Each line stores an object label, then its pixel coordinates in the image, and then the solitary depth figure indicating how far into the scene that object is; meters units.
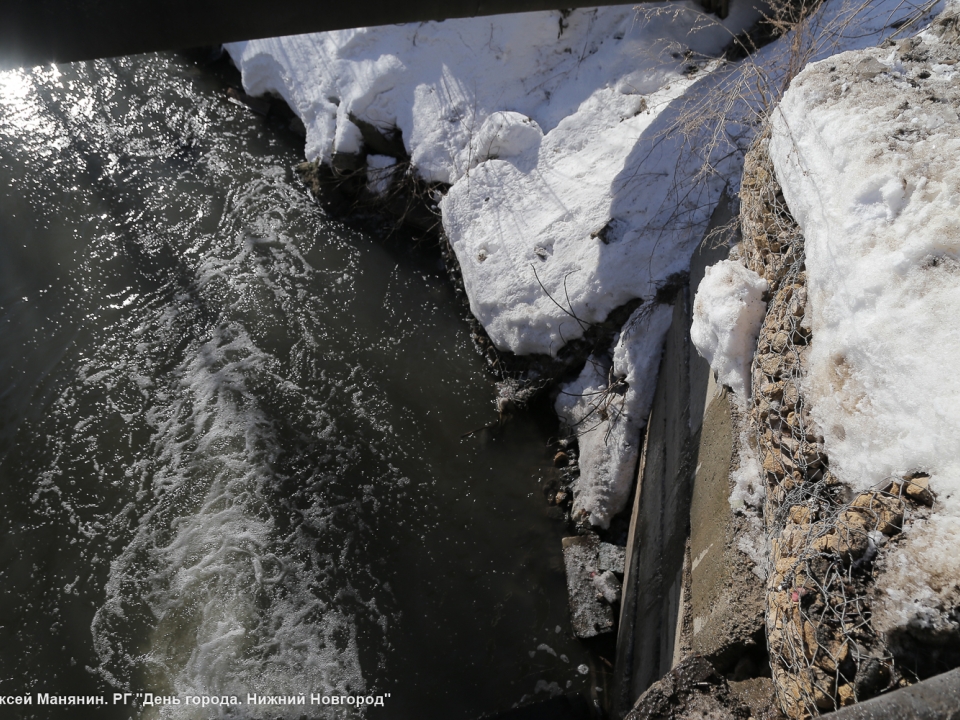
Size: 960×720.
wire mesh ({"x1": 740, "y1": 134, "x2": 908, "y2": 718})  1.74
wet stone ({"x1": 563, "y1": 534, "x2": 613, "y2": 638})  4.05
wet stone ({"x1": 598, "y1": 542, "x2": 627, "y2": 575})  4.19
